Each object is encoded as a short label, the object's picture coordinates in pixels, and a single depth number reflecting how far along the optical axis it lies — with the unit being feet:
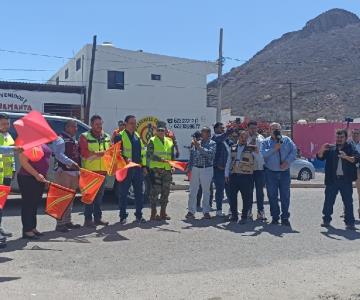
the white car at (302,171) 79.46
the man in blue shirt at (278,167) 32.32
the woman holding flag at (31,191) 26.53
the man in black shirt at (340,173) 32.19
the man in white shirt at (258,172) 33.55
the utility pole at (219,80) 115.93
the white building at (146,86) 124.06
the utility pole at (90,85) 110.54
